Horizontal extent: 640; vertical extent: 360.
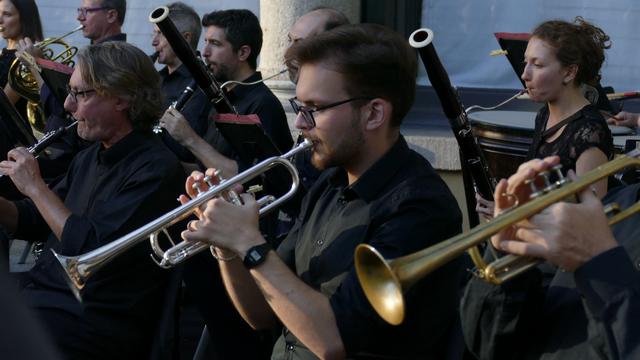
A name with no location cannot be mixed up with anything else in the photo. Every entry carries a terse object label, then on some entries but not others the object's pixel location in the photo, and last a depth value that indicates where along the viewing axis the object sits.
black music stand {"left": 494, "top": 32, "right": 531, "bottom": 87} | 4.17
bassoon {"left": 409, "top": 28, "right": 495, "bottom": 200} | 3.22
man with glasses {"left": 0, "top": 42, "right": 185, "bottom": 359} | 3.17
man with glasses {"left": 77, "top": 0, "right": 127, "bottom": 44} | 5.98
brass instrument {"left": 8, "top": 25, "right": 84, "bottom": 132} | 5.62
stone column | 5.81
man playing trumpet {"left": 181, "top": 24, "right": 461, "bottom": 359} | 2.34
